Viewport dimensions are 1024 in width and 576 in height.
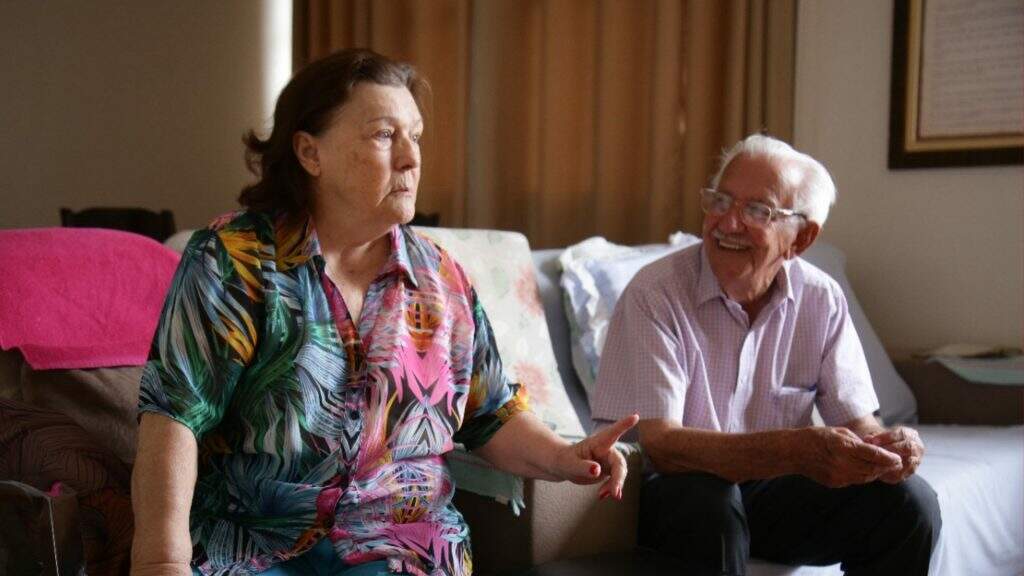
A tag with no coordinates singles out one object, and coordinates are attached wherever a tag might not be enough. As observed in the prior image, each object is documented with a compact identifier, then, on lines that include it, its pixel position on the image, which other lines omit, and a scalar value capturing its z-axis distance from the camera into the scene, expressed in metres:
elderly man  1.62
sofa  1.41
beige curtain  3.35
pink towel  1.60
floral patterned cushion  2.36
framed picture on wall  2.99
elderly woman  1.31
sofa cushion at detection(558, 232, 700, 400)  2.53
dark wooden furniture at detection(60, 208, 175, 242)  3.59
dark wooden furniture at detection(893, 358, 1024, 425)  2.73
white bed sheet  2.15
